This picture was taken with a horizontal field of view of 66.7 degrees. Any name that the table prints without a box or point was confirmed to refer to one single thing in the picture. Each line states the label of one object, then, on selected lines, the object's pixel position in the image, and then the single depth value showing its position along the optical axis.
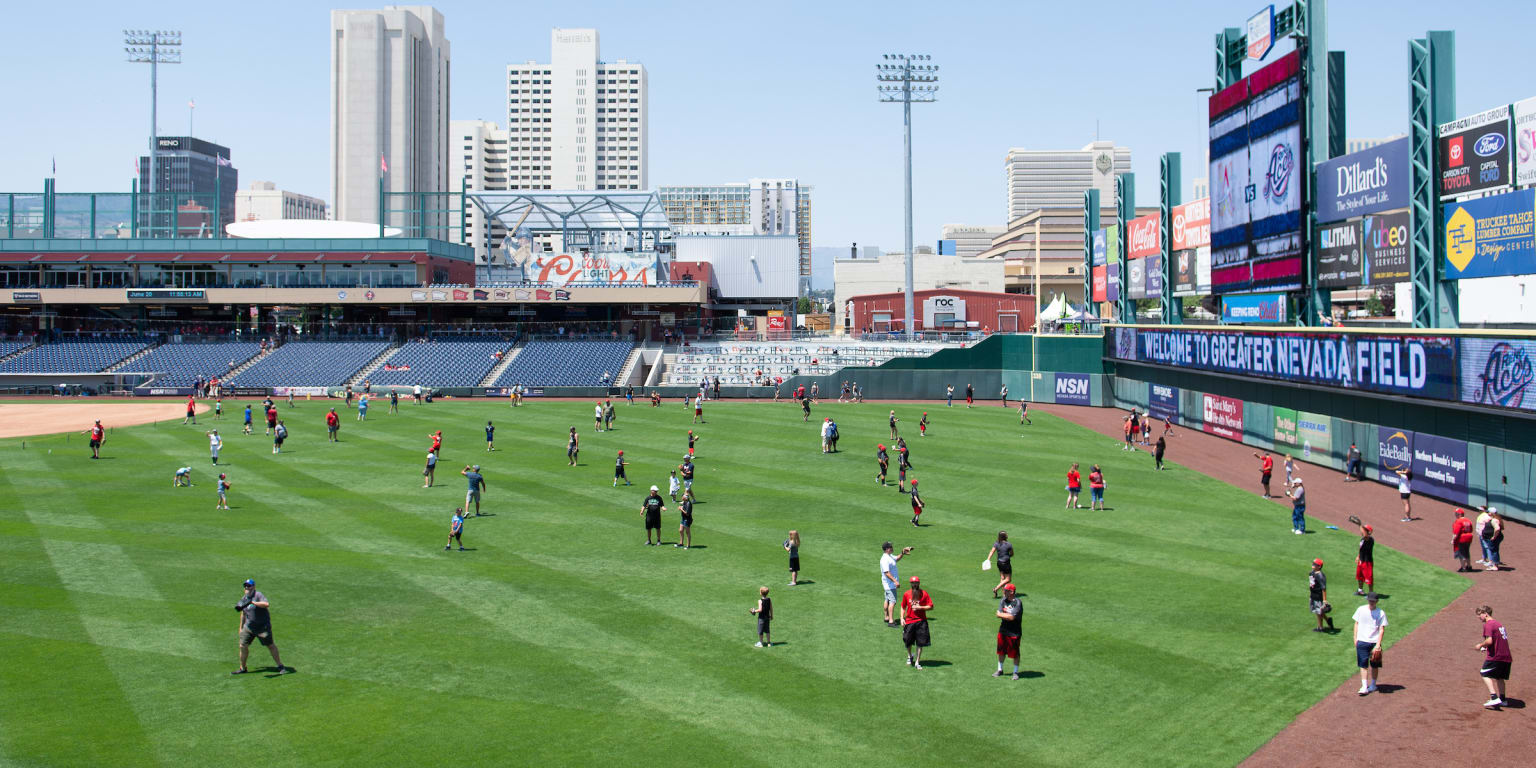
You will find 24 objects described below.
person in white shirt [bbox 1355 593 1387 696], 17.72
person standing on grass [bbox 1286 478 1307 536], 29.09
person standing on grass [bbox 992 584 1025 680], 18.03
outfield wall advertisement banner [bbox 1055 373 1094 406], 65.81
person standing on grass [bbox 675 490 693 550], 27.92
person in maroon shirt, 16.97
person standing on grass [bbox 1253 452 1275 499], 34.97
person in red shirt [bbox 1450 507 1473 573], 25.59
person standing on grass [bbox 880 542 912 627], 21.42
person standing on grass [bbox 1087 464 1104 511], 32.59
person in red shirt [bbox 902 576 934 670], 18.89
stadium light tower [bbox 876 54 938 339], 84.12
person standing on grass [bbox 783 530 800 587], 24.05
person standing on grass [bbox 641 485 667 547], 28.00
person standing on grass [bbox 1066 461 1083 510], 33.16
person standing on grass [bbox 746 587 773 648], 19.75
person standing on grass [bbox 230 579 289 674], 18.44
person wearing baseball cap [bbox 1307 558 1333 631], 20.91
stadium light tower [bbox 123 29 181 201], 100.75
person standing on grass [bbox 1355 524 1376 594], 23.12
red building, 108.25
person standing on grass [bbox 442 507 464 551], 27.56
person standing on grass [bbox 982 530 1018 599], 23.94
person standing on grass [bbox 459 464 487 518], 31.98
